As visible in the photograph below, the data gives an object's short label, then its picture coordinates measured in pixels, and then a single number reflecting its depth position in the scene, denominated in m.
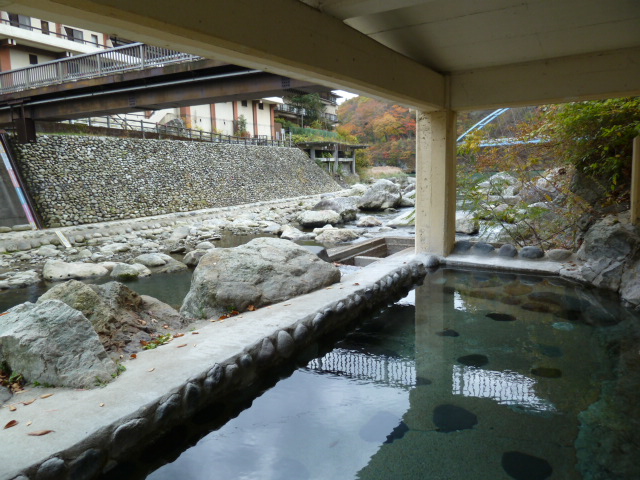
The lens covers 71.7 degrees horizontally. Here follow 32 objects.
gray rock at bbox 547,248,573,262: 6.82
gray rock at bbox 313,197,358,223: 18.25
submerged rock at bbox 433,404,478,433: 2.95
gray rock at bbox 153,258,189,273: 9.88
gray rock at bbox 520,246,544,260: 6.93
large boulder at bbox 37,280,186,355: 3.74
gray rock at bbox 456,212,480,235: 12.34
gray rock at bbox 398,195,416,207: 22.81
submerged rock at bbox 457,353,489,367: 3.88
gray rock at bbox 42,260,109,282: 9.34
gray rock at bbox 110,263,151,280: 9.20
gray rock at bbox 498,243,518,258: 7.14
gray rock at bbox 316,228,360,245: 13.43
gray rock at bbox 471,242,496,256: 7.38
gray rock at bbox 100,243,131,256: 11.91
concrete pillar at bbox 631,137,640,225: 5.88
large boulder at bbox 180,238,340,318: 4.69
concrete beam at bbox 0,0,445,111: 2.47
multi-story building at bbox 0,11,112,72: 21.91
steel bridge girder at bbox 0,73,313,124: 8.27
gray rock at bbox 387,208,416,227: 15.67
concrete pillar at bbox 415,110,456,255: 7.02
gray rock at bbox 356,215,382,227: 16.56
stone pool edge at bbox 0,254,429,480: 2.21
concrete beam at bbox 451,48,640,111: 5.54
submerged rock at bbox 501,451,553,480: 2.45
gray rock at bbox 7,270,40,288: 8.82
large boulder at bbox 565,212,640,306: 5.40
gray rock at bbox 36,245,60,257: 11.44
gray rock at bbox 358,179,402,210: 21.36
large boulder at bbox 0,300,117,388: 2.90
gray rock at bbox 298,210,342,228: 17.45
